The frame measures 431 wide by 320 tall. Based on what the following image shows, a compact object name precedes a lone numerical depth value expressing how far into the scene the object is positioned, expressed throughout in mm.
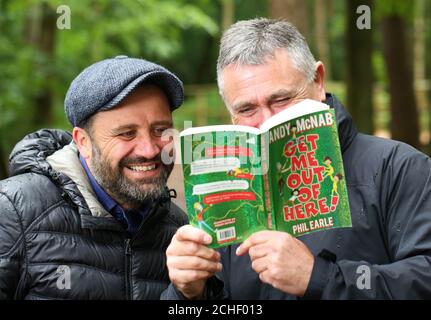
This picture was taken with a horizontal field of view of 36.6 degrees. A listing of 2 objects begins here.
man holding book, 2057
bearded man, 2605
